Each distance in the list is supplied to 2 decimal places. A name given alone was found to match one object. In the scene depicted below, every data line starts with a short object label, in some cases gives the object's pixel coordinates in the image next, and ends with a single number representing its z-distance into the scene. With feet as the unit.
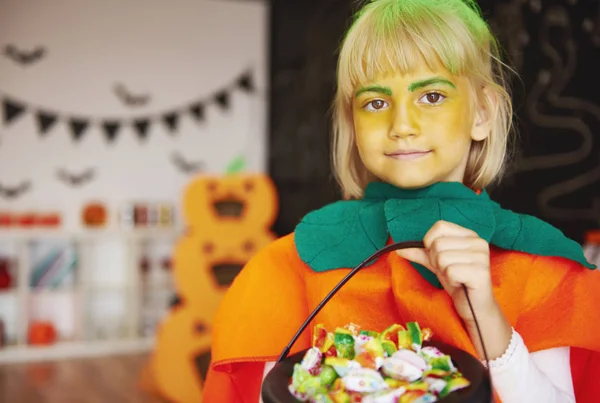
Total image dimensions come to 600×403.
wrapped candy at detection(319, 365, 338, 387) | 1.84
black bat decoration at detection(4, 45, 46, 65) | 13.28
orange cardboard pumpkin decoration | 9.84
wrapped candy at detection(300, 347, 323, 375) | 1.91
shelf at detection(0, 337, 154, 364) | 12.71
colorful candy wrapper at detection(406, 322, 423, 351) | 2.00
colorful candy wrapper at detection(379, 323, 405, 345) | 2.07
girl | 2.18
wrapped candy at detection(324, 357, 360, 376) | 1.84
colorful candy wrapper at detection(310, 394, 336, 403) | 1.69
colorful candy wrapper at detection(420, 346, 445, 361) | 1.93
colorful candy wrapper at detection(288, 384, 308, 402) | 1.71
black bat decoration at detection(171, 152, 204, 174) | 14.53
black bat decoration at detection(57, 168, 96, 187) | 13.79
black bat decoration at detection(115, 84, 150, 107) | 14.06
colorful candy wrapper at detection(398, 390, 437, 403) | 1.65
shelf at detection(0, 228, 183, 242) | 12.96
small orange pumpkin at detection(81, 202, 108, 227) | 13.64
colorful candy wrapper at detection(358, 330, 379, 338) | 2.08
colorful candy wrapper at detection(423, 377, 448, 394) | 1.70
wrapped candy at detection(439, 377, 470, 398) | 1.68
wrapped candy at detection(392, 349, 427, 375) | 1.84
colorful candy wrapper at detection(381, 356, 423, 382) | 1.80
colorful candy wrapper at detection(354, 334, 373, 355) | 1.96
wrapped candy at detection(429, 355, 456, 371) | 1.85
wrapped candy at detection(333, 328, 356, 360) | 1.99
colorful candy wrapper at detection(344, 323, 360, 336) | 2.10
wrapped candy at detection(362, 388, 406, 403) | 1.69
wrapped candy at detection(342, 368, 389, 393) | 1.75
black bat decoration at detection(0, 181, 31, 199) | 13.32
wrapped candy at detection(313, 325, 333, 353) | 2.02
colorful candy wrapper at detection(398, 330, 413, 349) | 2.00
